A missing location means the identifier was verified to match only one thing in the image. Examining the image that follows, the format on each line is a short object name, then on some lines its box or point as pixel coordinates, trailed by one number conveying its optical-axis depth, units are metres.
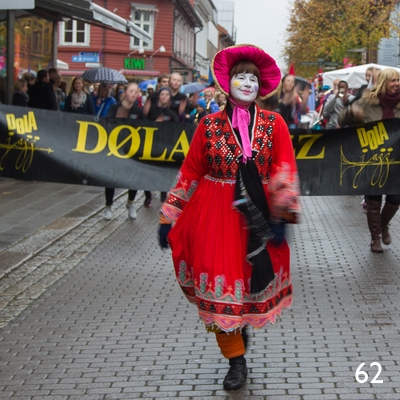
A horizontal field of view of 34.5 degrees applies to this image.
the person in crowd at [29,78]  13.48
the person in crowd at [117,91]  12.00
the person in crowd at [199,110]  12.00
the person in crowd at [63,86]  16.19
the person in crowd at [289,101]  9.79
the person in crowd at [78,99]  12.79
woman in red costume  3.49
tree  34.19
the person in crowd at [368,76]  9.06
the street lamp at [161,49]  39.53
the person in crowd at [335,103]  10.91
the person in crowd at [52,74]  13.34
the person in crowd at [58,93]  13.48
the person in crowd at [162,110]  9.70
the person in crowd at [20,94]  12.82
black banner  7.10
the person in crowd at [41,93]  13.09
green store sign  40.19
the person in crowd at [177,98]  10.07
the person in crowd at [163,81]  11.95
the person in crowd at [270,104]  8.55
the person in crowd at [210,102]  12.76
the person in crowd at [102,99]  10.50
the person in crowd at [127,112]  8.92
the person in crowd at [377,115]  7.06
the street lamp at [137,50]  38.78
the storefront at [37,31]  12.48
